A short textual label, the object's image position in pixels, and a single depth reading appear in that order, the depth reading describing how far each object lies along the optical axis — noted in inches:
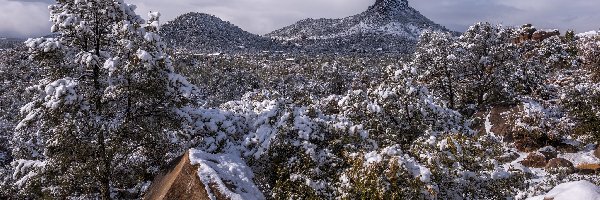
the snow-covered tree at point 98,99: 505.7
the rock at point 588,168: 907.4
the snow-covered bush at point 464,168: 423.2
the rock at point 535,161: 982.8
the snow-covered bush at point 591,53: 1273.1
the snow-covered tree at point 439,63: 1090.1
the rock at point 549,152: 1027.5
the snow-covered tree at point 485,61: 1181.1
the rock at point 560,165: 892.8
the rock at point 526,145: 1091.9
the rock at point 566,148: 1069.8
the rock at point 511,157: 967.5
